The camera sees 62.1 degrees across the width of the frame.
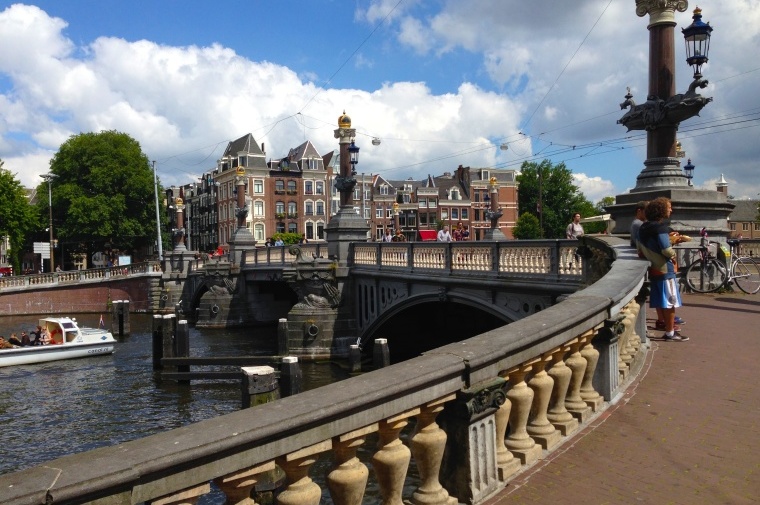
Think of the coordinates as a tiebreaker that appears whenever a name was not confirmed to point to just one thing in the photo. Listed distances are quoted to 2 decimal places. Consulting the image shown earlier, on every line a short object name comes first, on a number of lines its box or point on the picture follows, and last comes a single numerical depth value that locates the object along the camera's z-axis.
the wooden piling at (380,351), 17.66
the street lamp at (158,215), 50.14
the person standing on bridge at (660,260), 7.17
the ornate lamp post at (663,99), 11.68
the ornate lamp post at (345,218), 24.02
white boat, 25.33
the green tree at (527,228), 70.56
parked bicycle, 12.12
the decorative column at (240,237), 38.09
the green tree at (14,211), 47.59
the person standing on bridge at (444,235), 24.26
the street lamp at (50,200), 53.38
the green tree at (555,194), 79.50
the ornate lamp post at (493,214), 29.44
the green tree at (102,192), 57.12
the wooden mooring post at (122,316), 34.78
